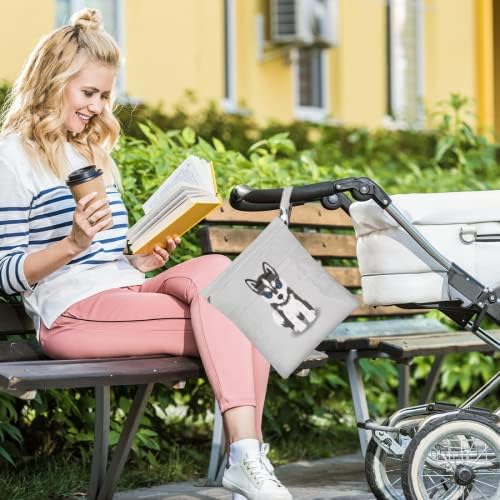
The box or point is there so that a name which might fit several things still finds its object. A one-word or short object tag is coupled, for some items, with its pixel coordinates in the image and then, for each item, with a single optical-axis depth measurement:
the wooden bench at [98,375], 5.00
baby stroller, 5.18
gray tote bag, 4.99
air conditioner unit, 19.12
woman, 5.36
